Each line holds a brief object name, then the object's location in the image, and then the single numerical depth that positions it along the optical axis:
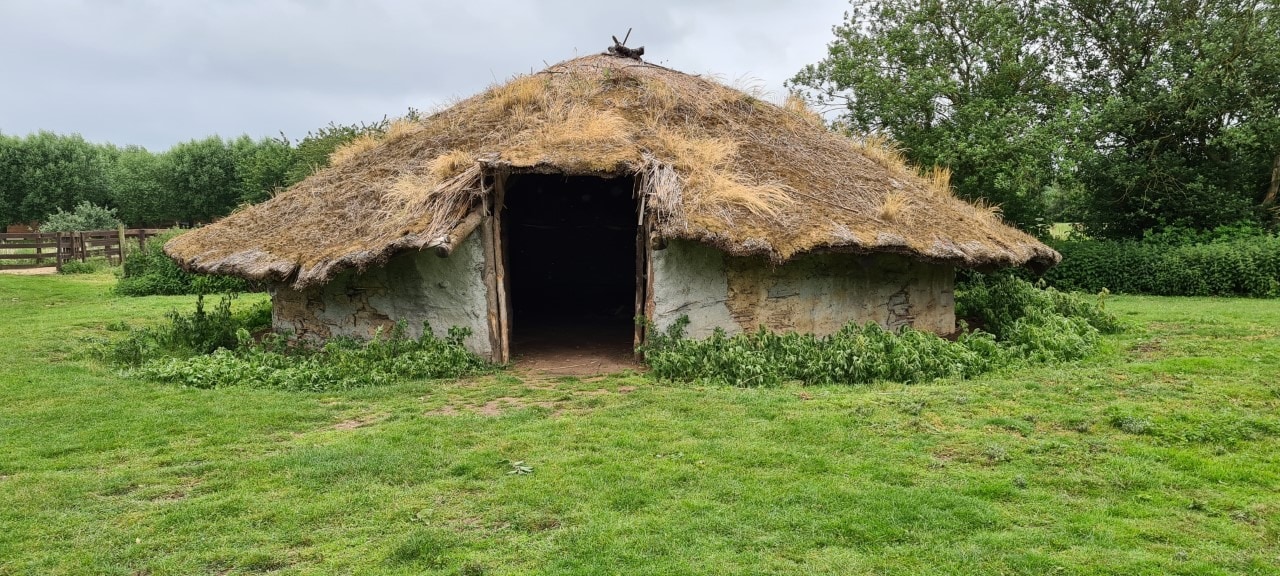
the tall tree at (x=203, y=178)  36.28
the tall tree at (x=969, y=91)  16.17
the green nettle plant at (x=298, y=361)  7.85
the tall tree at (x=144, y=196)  37.28
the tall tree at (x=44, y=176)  35.75
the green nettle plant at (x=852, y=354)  7.72
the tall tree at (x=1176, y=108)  15.42
